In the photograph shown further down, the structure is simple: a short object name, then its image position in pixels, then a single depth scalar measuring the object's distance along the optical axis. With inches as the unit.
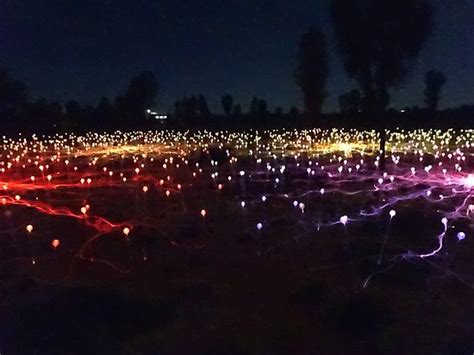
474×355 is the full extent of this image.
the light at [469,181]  681.2
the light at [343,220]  430.0
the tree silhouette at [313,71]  2102.6
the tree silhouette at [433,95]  3538.4
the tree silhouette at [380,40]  840.9
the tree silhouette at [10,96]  2915.8
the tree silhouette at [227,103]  3569.6
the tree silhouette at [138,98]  3528.5
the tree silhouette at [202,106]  3412.6
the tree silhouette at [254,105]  3175.2
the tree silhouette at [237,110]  3430.1
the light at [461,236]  378.1
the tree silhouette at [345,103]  3070.9
